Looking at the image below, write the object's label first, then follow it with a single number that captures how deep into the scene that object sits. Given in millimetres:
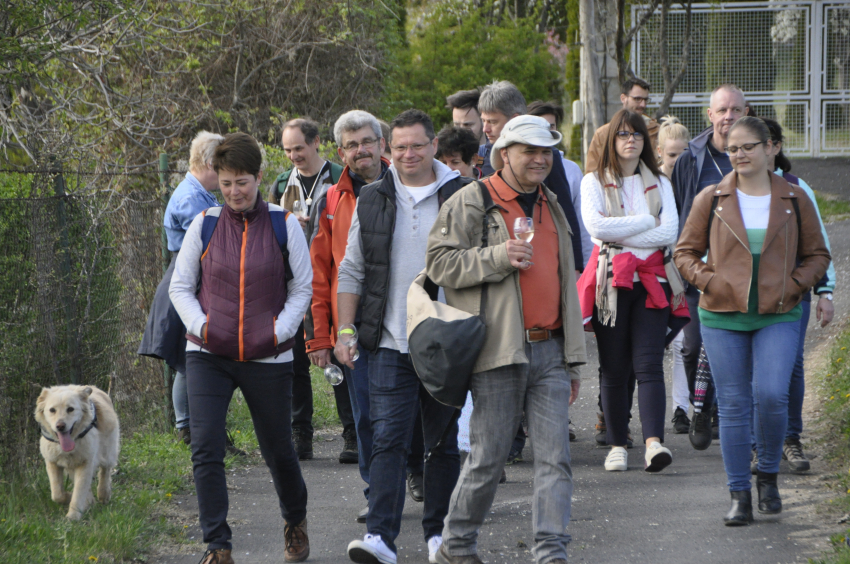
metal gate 46812
